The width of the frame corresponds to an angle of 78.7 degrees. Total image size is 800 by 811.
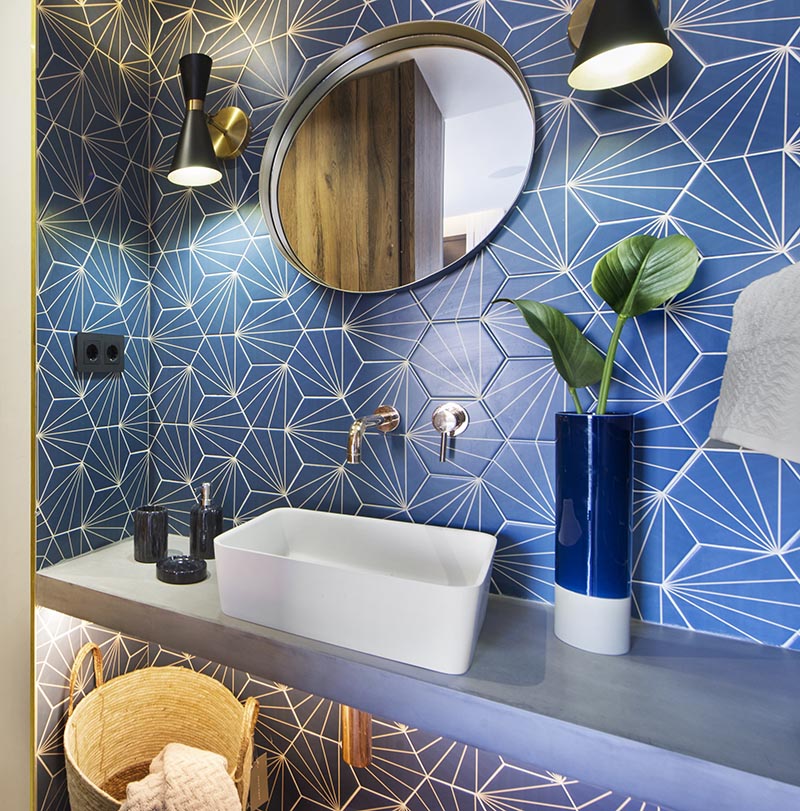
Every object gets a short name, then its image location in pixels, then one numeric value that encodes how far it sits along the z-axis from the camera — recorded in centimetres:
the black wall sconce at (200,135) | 114
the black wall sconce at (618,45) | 77
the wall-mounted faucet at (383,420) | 105
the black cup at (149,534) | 116
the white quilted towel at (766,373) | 55
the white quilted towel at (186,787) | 91
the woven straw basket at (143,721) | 111
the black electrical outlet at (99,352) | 121
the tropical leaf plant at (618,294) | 76
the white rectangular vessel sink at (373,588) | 71
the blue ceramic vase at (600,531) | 78
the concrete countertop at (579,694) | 58
